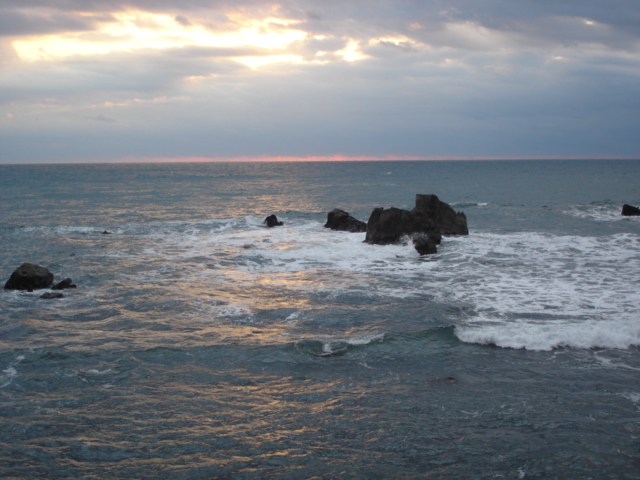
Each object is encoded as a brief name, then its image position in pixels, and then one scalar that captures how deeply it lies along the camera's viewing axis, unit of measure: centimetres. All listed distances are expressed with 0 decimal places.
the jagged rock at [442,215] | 2881
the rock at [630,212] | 3756
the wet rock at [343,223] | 3091
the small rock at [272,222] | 3457
